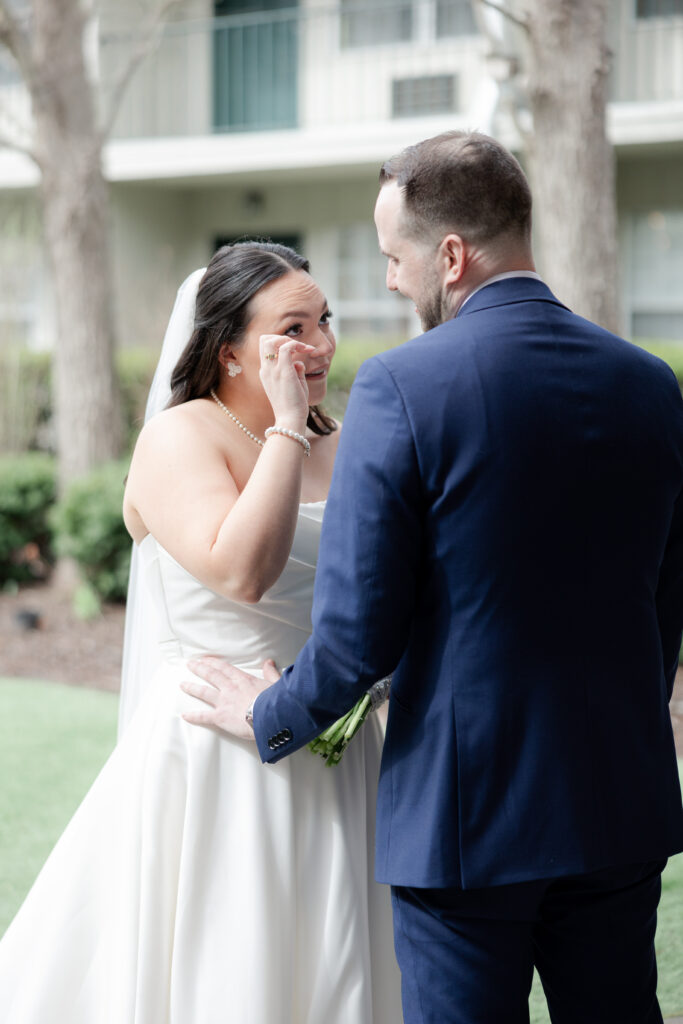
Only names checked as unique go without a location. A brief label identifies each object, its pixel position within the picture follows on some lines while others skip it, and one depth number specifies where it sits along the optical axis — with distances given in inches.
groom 74.9
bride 97.7
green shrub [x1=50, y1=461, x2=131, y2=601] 368.2
